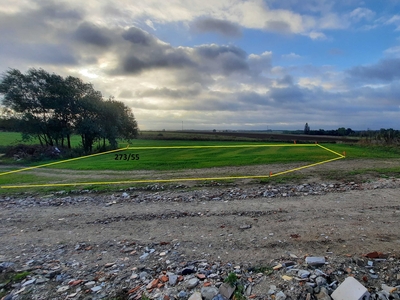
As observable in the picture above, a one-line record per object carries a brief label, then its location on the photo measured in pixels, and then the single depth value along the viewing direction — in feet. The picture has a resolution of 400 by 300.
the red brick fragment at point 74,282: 12.25
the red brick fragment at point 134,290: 11.53
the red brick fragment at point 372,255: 13.22
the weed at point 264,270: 12.21
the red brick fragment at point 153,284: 11.66
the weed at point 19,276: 12.69
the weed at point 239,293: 10.74
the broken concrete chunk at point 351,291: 10.27
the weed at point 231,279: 11.46
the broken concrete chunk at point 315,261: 12.49
